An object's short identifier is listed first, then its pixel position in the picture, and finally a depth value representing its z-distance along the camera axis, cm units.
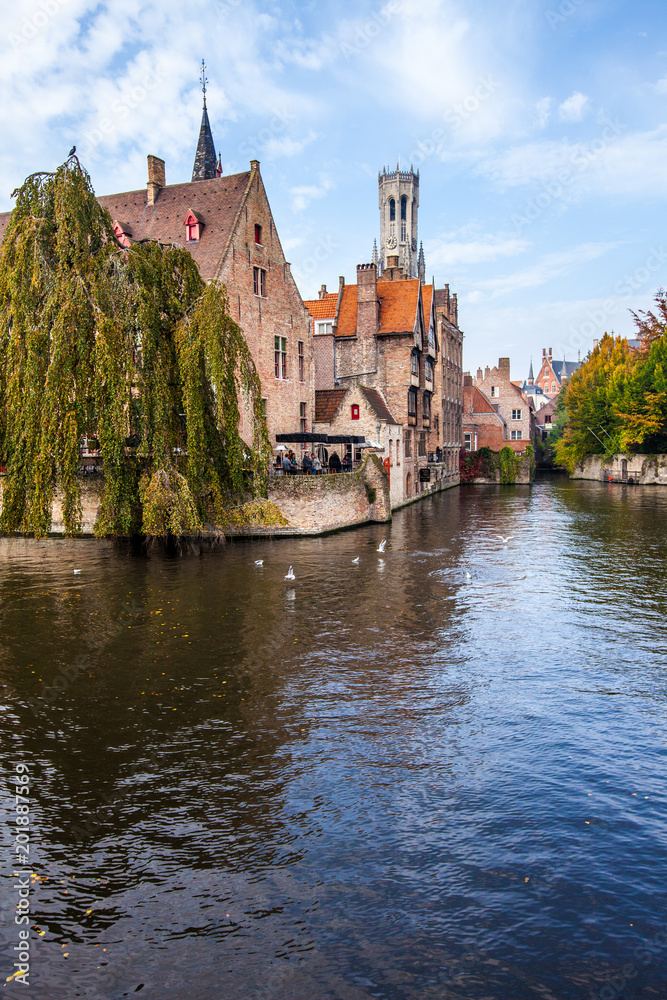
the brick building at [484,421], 7388
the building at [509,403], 7619
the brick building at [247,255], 3078
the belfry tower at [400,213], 12569
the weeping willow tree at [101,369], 2028
